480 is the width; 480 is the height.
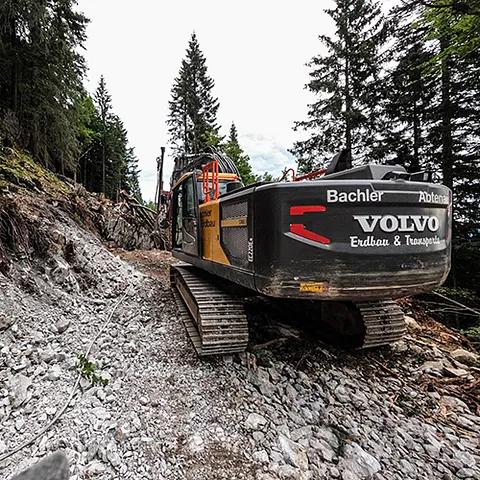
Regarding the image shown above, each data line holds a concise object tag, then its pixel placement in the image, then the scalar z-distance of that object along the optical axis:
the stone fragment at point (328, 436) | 2.40
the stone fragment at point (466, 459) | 2.31
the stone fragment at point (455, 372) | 3.54
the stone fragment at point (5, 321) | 3.10
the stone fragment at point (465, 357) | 3.92
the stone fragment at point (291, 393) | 2.89
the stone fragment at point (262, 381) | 2.94
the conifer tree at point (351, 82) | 13.00
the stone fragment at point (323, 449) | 2.27
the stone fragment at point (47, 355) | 2.97
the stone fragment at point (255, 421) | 2.47
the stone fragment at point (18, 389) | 2.46
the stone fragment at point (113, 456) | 2.03
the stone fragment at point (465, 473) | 2.22
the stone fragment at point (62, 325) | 3.53
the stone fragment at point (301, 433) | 2.43
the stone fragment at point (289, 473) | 2.04
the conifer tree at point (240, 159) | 25.53
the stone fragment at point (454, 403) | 2.97
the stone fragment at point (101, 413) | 2.41
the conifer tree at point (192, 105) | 25.53
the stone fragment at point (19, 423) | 2.25
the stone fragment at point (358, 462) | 2.17
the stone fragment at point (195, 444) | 2.22
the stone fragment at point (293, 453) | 2.17
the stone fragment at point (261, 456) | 2.16
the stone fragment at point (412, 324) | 5.05
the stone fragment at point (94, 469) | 1.95
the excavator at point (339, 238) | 2.41
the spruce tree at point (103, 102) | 32.62
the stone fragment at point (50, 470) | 0.65
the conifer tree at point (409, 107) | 11.00
